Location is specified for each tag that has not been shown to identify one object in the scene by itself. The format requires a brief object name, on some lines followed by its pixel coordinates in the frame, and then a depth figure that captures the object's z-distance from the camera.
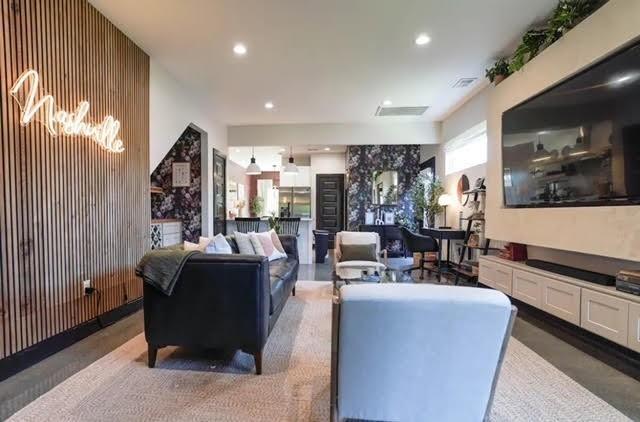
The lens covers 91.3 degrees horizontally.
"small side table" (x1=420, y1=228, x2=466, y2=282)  5.36
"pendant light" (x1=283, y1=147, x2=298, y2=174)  7.71
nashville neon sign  2.29
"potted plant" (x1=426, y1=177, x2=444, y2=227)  6.62
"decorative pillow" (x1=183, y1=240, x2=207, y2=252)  2.75
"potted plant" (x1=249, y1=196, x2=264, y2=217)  10.04
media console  2.25
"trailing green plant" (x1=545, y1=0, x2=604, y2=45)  2.79
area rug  1.77
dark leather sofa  2.18
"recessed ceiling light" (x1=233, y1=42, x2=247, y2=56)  3.62
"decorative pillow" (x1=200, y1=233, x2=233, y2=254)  2.83
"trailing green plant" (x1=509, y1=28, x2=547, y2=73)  3.31
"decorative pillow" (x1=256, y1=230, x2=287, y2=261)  3.99
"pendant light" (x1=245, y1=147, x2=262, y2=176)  7.49
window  5.25
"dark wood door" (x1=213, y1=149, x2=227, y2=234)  6.30
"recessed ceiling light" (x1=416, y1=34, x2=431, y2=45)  3.44
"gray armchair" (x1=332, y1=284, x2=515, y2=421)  1.31
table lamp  6.31
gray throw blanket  2.16
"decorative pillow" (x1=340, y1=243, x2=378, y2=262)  4.61
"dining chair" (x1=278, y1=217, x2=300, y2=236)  6.66
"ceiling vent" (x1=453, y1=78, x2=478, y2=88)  4.63
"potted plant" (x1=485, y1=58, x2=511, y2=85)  3.96
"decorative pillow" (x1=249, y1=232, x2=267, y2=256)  3.78
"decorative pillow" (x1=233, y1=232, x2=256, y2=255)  3.68
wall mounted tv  2.30
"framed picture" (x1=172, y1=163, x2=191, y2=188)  5.91
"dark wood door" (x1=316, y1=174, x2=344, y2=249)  9.41
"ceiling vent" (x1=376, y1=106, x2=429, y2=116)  5.88
